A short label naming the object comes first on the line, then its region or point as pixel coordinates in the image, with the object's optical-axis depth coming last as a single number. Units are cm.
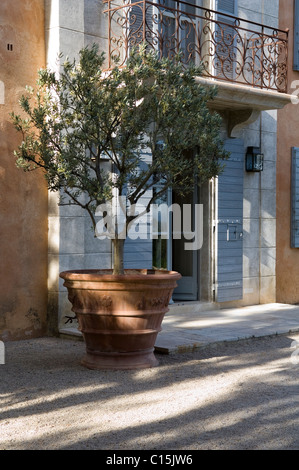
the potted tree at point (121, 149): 630
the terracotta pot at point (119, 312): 624
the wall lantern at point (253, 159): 1066
